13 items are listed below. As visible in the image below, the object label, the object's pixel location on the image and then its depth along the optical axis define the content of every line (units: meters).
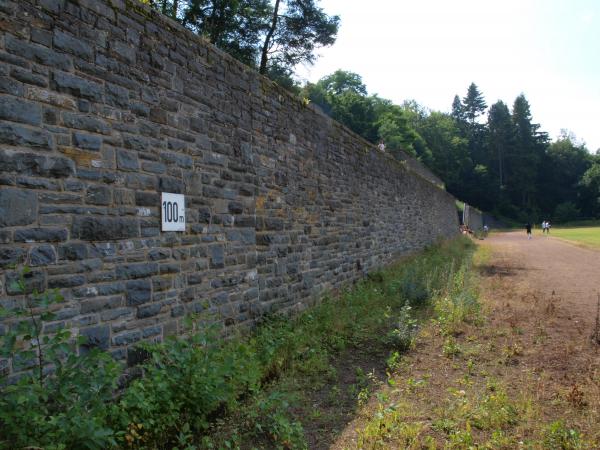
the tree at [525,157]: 74.44
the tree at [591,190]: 70.62
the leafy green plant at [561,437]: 3.43
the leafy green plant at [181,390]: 3.44
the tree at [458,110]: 92.81
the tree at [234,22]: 20.97
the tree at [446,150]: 73.88
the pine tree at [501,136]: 77.56
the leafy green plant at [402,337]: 6.07
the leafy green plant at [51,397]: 2.68
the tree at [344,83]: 67.00
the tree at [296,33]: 25.11
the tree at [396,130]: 57.72
